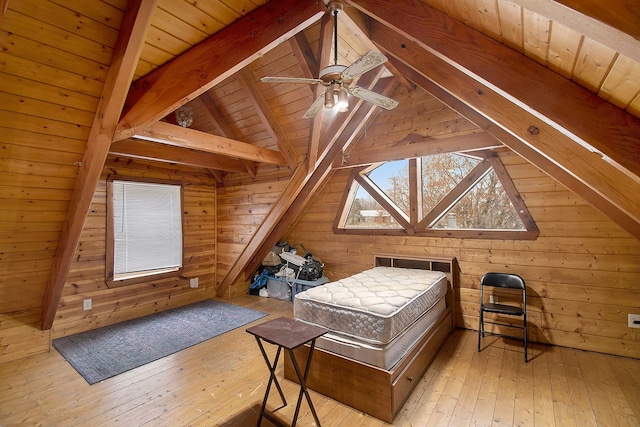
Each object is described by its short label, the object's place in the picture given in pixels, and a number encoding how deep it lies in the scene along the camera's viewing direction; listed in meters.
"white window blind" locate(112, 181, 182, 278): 3.65
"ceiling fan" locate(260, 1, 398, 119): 1.59
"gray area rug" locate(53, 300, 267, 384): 2.63
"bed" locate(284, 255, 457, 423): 1.90
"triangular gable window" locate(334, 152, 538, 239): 3.12
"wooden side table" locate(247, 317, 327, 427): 1.61
